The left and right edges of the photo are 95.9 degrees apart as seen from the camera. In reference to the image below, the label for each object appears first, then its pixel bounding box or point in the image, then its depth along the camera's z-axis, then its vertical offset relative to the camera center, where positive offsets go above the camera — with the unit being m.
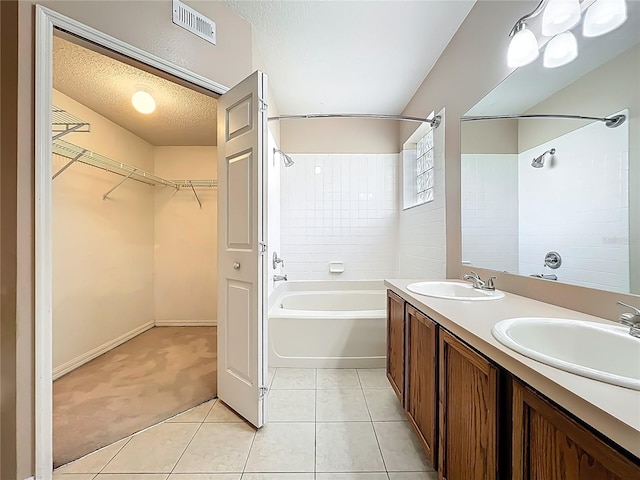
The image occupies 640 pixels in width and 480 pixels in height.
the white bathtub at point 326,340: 2.50 -0.86
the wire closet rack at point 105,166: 2.22 +0.73
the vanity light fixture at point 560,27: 1.06 +0.91
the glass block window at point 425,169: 2.87 +0.76
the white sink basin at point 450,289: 1.59 -0.29
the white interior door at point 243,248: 1.70 -0.04
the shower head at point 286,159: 3.13 +0.95
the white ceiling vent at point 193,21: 1.69 +1.35
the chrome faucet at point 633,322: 0.84 -0.24
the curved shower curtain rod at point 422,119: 2.46 +1.09
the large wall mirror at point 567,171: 1.00 +0.32
